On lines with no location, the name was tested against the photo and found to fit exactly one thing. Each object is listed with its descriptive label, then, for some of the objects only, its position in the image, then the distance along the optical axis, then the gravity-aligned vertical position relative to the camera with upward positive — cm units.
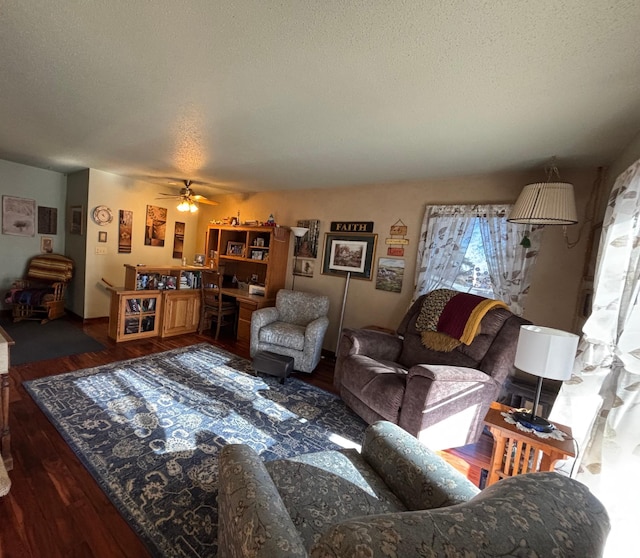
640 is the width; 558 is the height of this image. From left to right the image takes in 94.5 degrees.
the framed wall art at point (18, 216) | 444 +5
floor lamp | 433 +3
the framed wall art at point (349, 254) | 376 +6
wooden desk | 420 -86
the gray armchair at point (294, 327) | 339 -91
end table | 153 -88
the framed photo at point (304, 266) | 429 -19
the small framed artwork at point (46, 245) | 482 -36
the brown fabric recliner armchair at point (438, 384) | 209 -89
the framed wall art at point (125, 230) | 474 +3
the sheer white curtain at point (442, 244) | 304 +27
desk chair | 446 -89
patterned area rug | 155 -140
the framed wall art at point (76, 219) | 455 +11
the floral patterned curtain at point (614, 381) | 139 -49
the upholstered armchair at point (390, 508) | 54 -74
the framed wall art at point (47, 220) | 476 +5
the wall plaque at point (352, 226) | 375 +42
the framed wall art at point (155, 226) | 509 +17
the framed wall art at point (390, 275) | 352 -14
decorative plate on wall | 443 +22
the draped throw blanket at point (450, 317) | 246 -41
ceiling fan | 416 +57
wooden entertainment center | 393 -73
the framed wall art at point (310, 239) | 421 +21
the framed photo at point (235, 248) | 489 -5
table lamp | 152 -37
